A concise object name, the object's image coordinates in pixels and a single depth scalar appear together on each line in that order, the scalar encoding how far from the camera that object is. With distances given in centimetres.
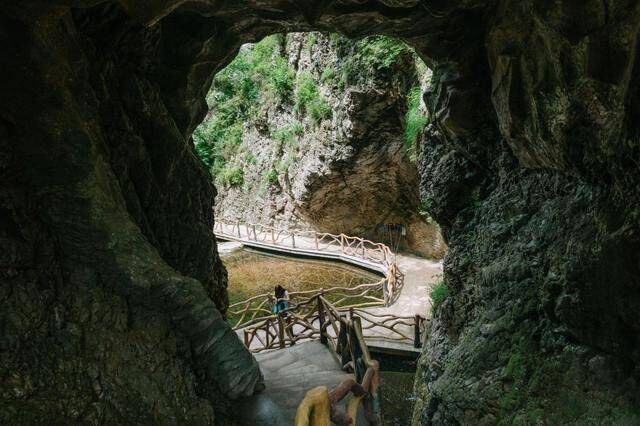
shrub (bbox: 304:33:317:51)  1749
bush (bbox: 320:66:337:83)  1605
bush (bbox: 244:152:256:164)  2316
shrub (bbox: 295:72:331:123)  1697
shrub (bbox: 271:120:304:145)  1911
